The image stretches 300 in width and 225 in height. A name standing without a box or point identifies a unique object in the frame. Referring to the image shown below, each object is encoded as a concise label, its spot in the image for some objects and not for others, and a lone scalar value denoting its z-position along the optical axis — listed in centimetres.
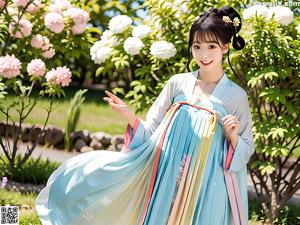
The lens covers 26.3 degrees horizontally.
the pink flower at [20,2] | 514
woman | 336
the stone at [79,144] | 720
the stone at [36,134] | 711
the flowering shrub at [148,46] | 500
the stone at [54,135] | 716
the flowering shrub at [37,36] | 510
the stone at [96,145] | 722
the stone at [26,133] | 720
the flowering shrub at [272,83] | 448
